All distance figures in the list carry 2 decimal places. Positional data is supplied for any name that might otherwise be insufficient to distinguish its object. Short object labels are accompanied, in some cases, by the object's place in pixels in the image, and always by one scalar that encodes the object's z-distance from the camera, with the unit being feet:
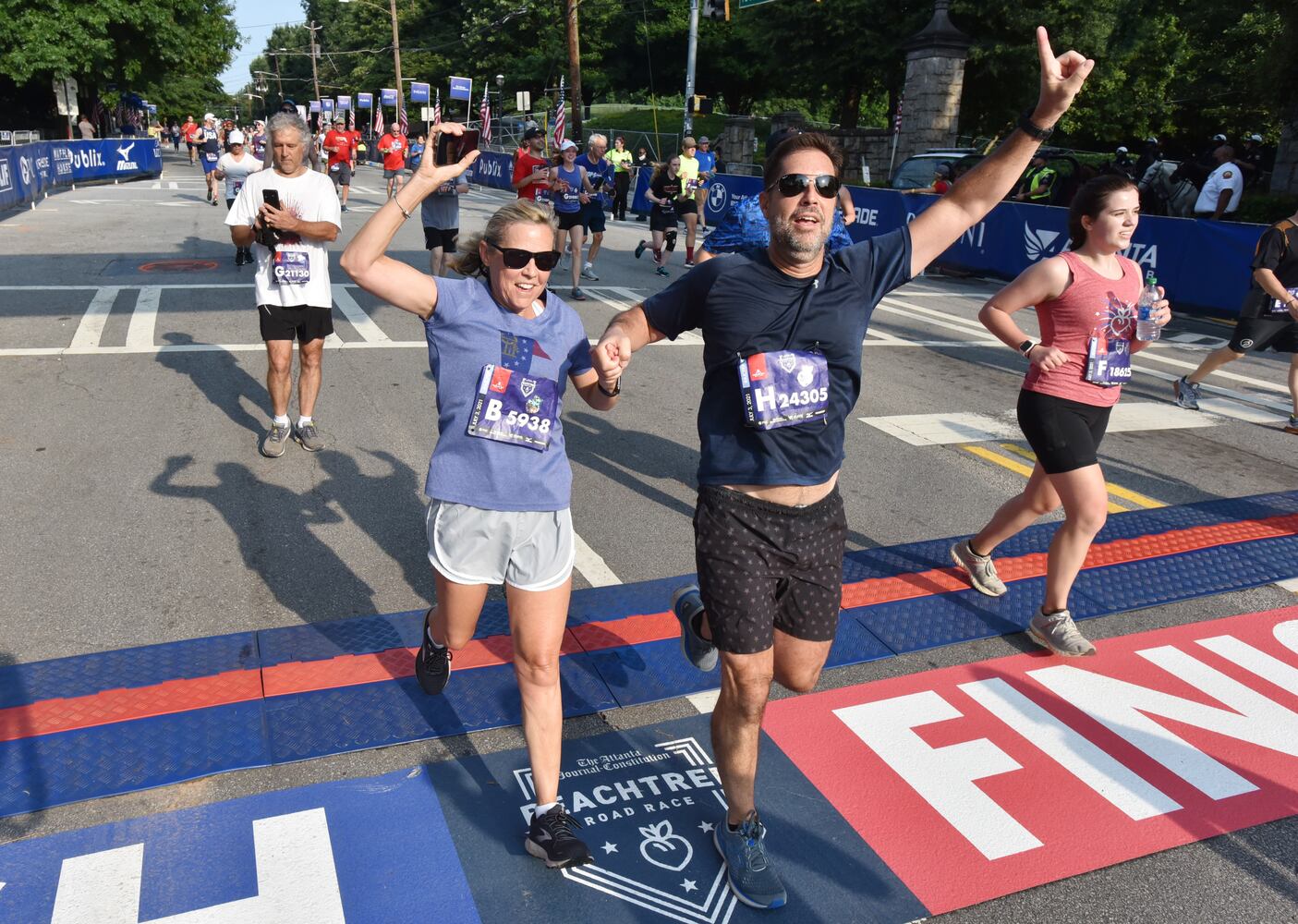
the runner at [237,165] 41.55
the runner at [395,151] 43.19
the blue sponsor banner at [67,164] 67.05
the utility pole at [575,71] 108.78
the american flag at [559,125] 89.19
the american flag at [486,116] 94.09
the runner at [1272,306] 23.95
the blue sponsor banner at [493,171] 111.45
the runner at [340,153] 70.28
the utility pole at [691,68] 94.32
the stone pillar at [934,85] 79.05
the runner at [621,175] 73.31
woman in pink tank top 13.26
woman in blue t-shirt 9.30
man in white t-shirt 18.74
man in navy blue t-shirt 9.01
